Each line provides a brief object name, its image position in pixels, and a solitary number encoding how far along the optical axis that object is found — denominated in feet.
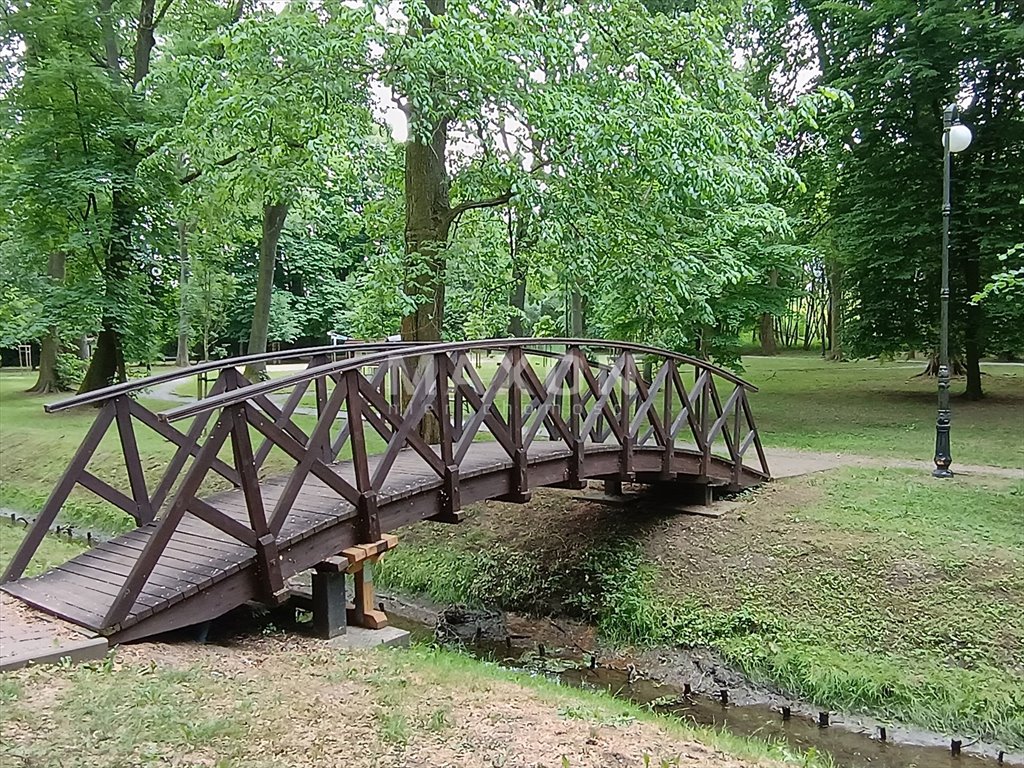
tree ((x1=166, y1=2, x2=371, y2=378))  28.50
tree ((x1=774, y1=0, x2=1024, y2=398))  49.47
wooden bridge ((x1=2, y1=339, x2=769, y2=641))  15.94
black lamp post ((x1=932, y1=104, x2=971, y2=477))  33.55
